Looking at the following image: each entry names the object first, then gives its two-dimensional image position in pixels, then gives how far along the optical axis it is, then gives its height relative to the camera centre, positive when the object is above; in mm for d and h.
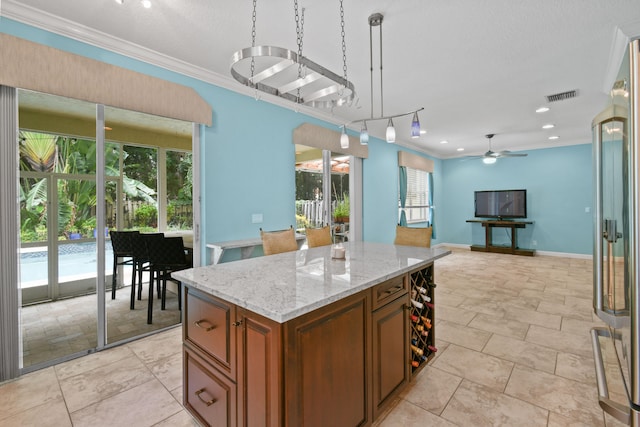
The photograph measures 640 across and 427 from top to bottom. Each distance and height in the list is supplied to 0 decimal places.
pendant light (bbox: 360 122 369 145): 2688 +714
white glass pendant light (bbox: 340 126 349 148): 2564 +654
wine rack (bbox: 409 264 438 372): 1984 -785
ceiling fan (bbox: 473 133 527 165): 5867 +1196
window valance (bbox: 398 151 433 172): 6426 +1231
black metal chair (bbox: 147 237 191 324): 3100 -497
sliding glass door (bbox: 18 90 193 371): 2432 +19
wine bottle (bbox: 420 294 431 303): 2071 -633
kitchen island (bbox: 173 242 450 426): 1128 -601
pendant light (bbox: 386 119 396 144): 2452 +686
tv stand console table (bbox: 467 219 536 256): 6938 -724
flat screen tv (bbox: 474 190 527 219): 7156 +207
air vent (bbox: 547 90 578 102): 3664 +1529
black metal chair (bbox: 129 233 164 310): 3111 -455
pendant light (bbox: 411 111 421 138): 2490 +747
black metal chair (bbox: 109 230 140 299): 2990 -393
